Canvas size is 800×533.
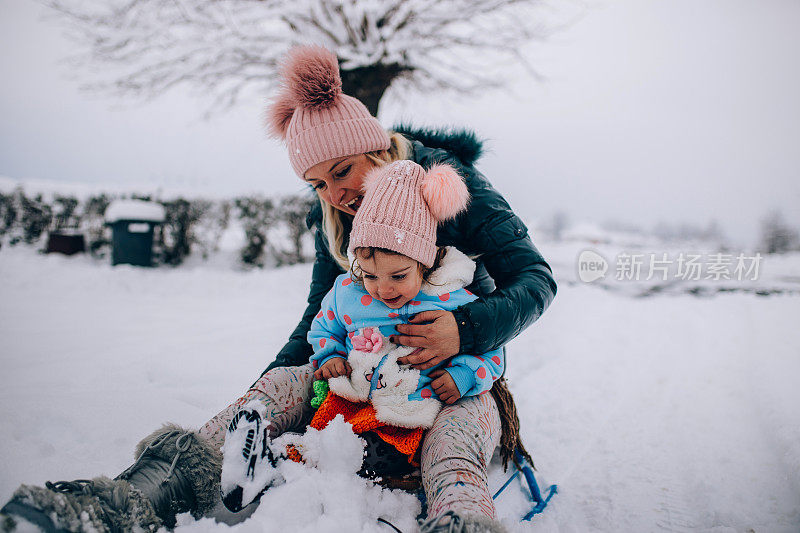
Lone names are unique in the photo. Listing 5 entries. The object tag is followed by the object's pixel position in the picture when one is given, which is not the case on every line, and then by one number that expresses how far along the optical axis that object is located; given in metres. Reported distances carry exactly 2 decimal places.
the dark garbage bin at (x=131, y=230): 6.19
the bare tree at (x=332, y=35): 6.18
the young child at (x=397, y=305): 1.40
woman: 1.04
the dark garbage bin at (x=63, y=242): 6.52
